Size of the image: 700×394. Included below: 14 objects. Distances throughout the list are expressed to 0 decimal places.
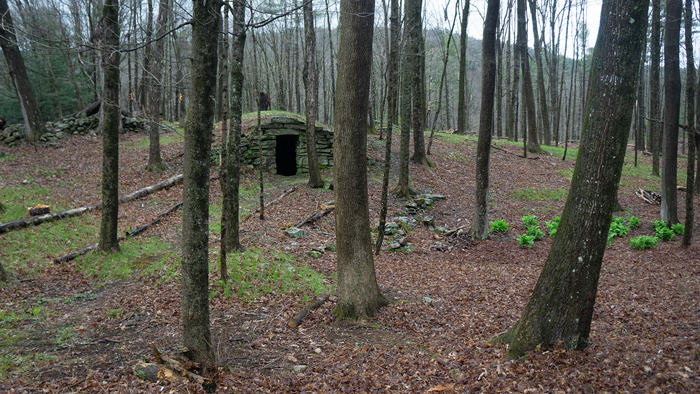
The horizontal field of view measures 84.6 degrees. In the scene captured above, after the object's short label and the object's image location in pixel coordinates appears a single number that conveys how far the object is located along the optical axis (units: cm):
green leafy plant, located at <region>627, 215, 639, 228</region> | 1073
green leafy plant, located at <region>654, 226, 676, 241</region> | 934
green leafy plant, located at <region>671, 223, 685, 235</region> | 962
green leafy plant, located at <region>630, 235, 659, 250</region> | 873
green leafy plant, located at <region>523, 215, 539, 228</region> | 1124
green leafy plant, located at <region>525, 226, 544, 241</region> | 1032
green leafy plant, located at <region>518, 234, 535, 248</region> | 979
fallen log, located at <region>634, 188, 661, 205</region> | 1346
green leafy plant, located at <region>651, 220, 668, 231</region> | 984
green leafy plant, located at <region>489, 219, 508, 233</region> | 1080
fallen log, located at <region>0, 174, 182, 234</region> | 877
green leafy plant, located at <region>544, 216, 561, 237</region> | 1047
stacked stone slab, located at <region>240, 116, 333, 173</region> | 1552
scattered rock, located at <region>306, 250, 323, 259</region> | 843
